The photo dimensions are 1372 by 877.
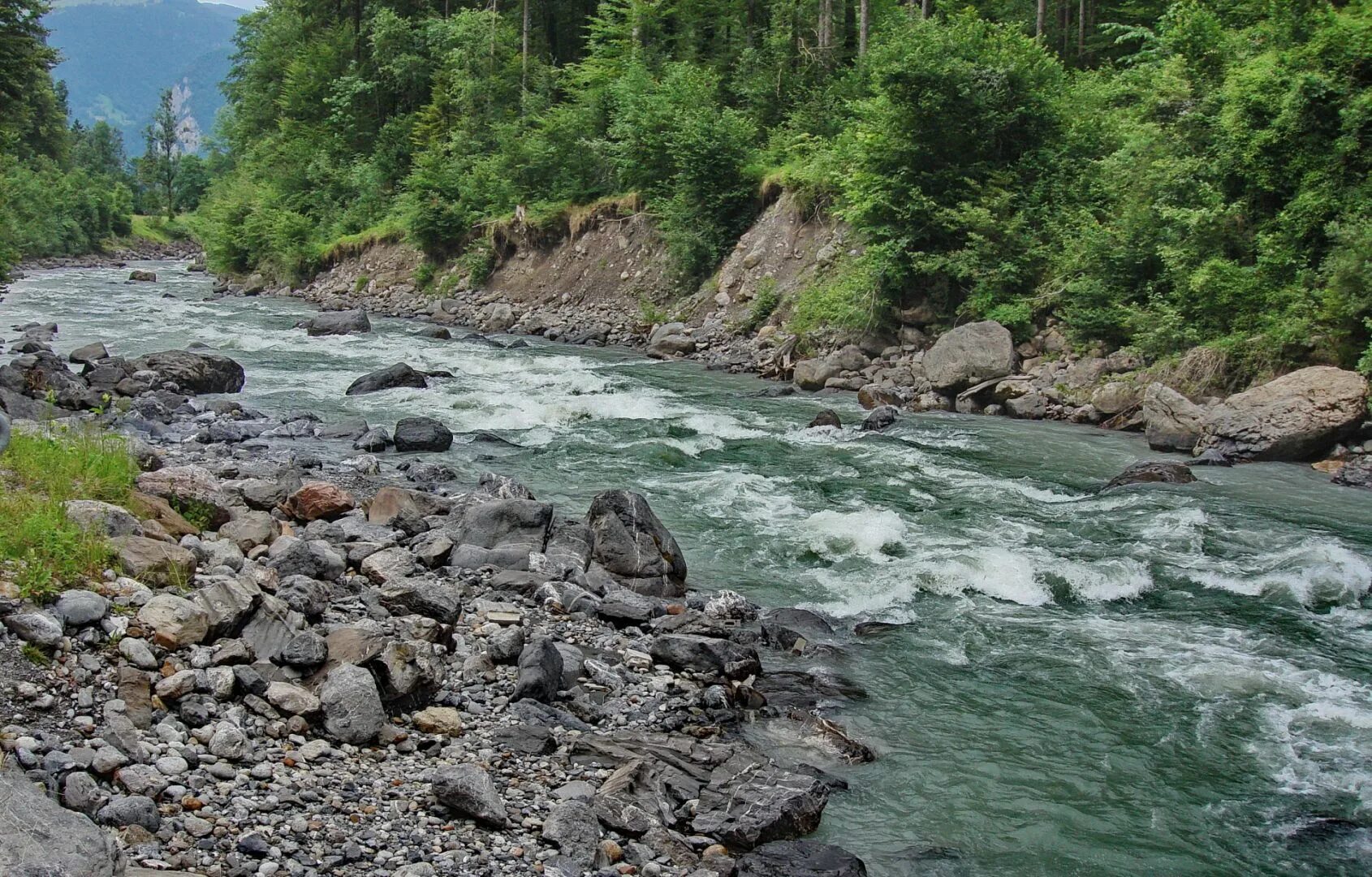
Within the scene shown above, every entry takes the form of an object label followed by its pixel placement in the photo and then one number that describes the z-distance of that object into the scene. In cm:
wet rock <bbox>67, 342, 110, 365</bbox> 2233
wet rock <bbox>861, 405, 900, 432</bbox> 1938
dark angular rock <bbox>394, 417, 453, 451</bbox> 1691
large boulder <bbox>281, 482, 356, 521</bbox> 1173
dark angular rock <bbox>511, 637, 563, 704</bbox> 770
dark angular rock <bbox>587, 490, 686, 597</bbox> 1083
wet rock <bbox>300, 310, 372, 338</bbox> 3288
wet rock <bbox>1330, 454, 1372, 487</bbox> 1484
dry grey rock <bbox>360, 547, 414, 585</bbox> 951
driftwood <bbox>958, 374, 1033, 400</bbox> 2167
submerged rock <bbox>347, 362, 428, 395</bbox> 2253
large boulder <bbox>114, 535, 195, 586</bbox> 761
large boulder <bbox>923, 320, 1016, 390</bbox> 2208
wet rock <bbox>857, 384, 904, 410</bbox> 2167
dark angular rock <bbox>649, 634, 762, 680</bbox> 862
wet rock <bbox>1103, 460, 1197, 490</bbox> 1505
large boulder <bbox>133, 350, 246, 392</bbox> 2136
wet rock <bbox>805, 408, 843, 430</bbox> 1927
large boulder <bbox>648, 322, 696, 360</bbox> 2978
